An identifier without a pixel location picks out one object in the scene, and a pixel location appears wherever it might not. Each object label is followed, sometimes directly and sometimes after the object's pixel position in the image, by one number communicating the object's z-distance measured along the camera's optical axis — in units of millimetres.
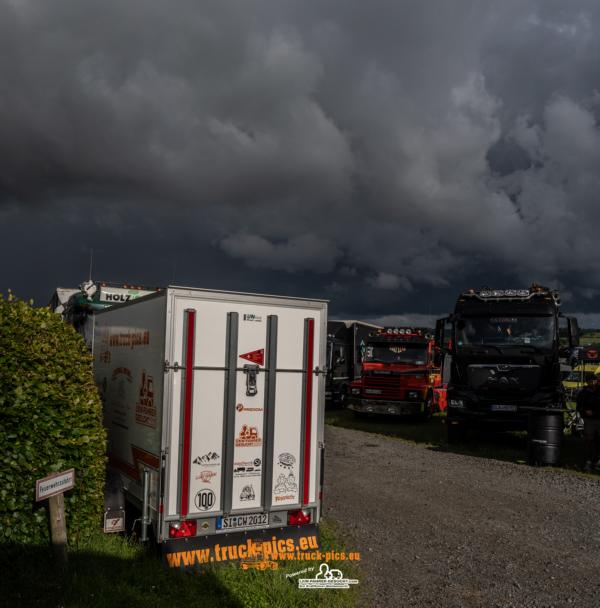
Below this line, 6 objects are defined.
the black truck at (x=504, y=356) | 14070
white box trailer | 5820
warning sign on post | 5395
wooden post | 5492
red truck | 19781
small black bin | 12352
